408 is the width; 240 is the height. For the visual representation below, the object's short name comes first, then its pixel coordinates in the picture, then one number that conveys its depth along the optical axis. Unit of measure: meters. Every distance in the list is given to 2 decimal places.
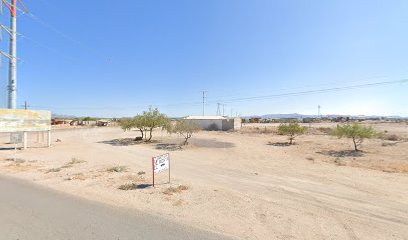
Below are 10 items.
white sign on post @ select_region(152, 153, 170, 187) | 10.71
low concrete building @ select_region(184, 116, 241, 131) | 57.64
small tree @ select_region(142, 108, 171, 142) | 33.94
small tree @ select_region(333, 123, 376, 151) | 24.14
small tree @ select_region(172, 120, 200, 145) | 29.84
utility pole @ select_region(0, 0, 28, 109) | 28.27
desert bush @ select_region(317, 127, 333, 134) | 46.73
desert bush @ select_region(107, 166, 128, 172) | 14.58
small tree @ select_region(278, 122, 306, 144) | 33.56
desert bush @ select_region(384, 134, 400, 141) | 32.20
